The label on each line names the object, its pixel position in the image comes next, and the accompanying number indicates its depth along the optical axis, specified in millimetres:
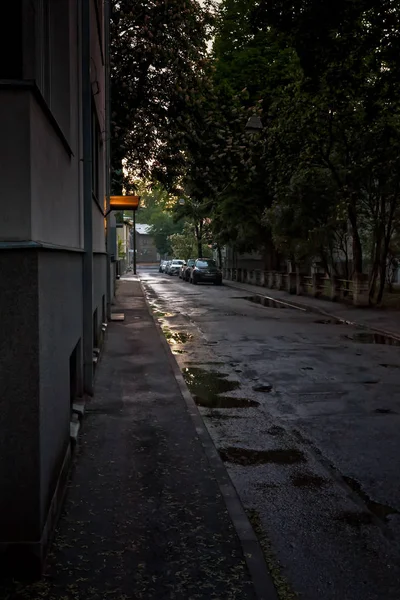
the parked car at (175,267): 71962
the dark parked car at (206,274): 45094
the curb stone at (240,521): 3451
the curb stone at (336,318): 15722
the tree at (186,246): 74312
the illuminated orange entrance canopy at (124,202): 16891
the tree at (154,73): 17703
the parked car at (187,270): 50803
